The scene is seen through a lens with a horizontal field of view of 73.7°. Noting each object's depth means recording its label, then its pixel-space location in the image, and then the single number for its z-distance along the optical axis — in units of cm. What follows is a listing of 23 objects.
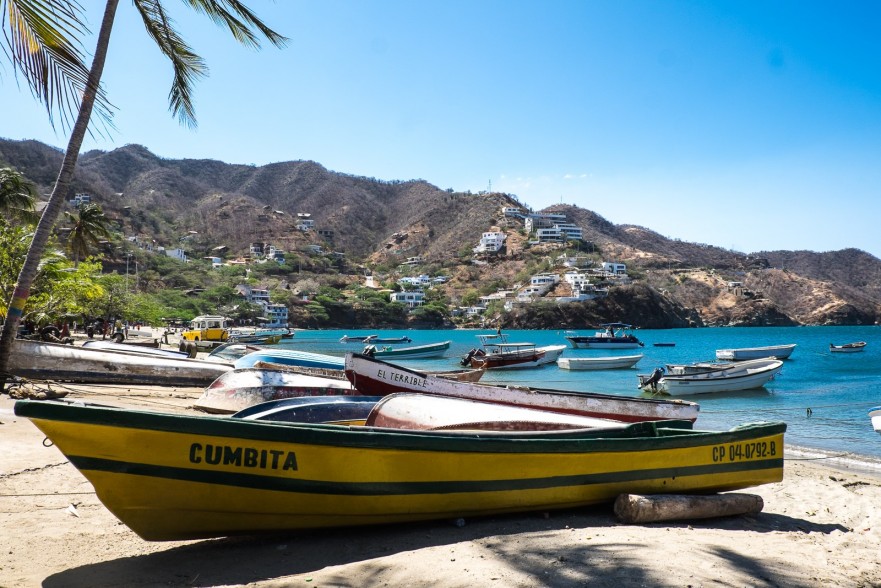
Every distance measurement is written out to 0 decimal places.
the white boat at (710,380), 2438
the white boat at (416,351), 4728
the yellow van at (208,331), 4676
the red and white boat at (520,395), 1248
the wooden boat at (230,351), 3384
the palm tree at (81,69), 422
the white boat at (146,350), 1787
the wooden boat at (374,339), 7150
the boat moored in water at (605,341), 6059
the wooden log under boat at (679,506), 582
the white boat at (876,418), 1442
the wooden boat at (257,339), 5556
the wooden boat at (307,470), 446
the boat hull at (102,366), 1458
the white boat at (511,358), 3701
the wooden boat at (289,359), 1994
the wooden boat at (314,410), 757
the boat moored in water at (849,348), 5613
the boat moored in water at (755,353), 4800
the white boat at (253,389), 1237
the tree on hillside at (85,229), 3825
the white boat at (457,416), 682
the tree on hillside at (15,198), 3108
